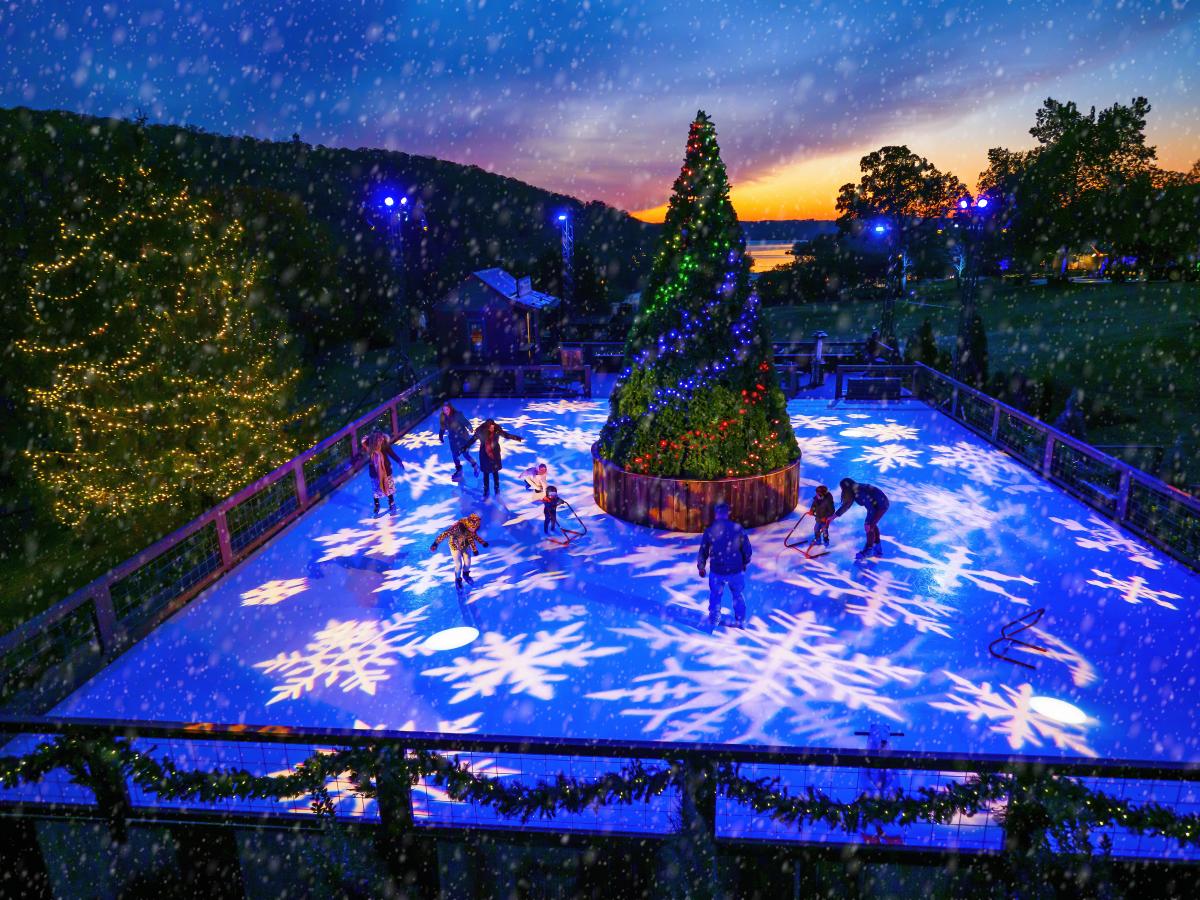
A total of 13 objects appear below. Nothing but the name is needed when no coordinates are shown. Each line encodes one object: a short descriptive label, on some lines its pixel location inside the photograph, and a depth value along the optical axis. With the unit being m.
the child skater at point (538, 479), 12.19
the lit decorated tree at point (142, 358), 16.98
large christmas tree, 11.27
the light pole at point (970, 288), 17.27
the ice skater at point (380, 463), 11.90
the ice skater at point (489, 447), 12.59
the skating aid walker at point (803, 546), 10.45
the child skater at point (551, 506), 10.91
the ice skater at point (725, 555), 8.09
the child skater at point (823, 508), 10.22
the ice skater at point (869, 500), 9.89
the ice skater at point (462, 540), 9.16
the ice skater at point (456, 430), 13.75
